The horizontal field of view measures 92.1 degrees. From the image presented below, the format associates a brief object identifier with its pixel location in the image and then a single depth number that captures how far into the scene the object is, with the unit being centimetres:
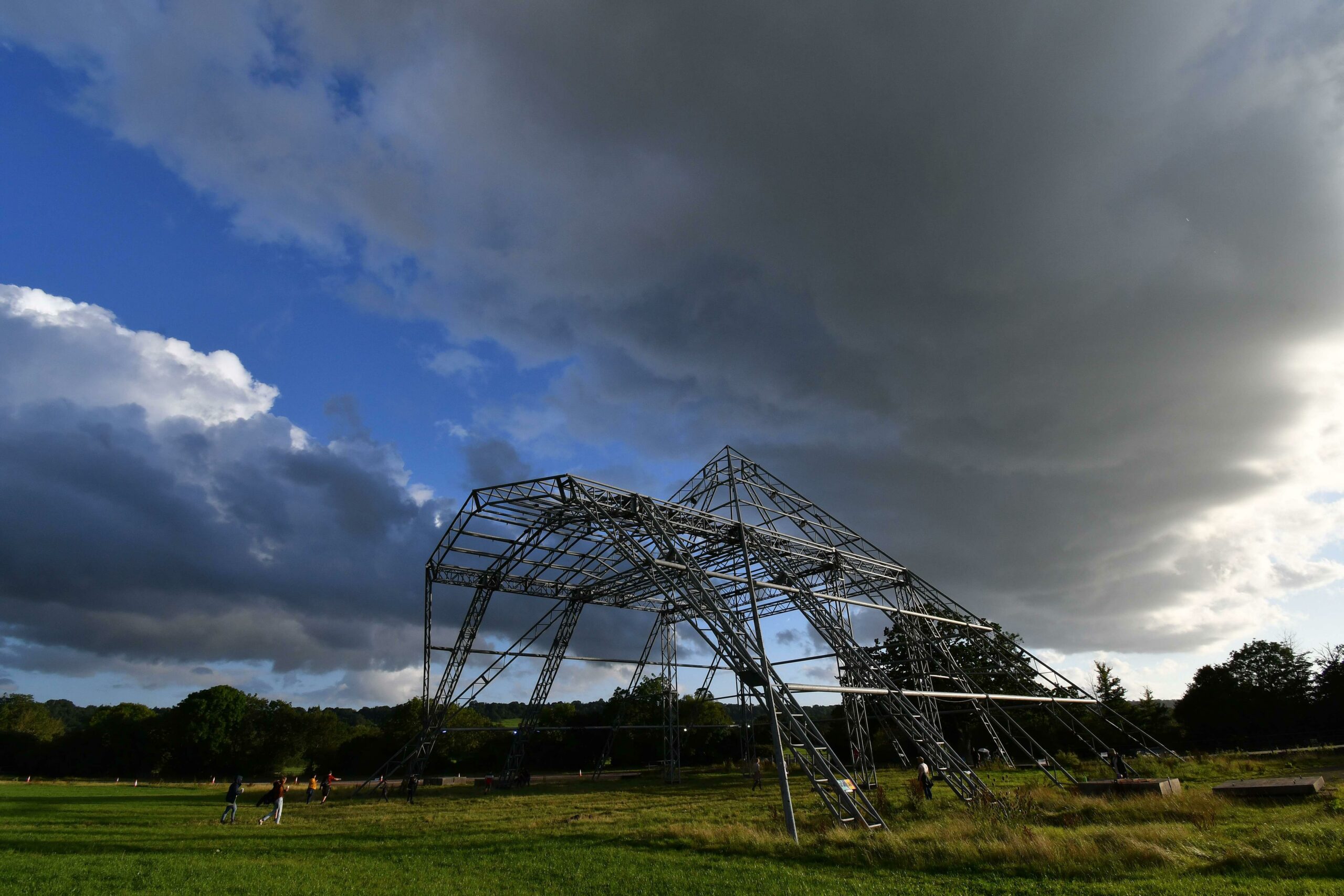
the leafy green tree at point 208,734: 5150
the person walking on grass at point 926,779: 1748
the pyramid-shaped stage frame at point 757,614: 1573
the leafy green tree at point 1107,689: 4091
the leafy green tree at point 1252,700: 3938
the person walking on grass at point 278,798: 1670
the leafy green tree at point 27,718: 5966
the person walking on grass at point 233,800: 1681
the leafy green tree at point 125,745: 5206
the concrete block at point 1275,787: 1365
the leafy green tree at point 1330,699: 3728
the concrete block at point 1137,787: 1536
